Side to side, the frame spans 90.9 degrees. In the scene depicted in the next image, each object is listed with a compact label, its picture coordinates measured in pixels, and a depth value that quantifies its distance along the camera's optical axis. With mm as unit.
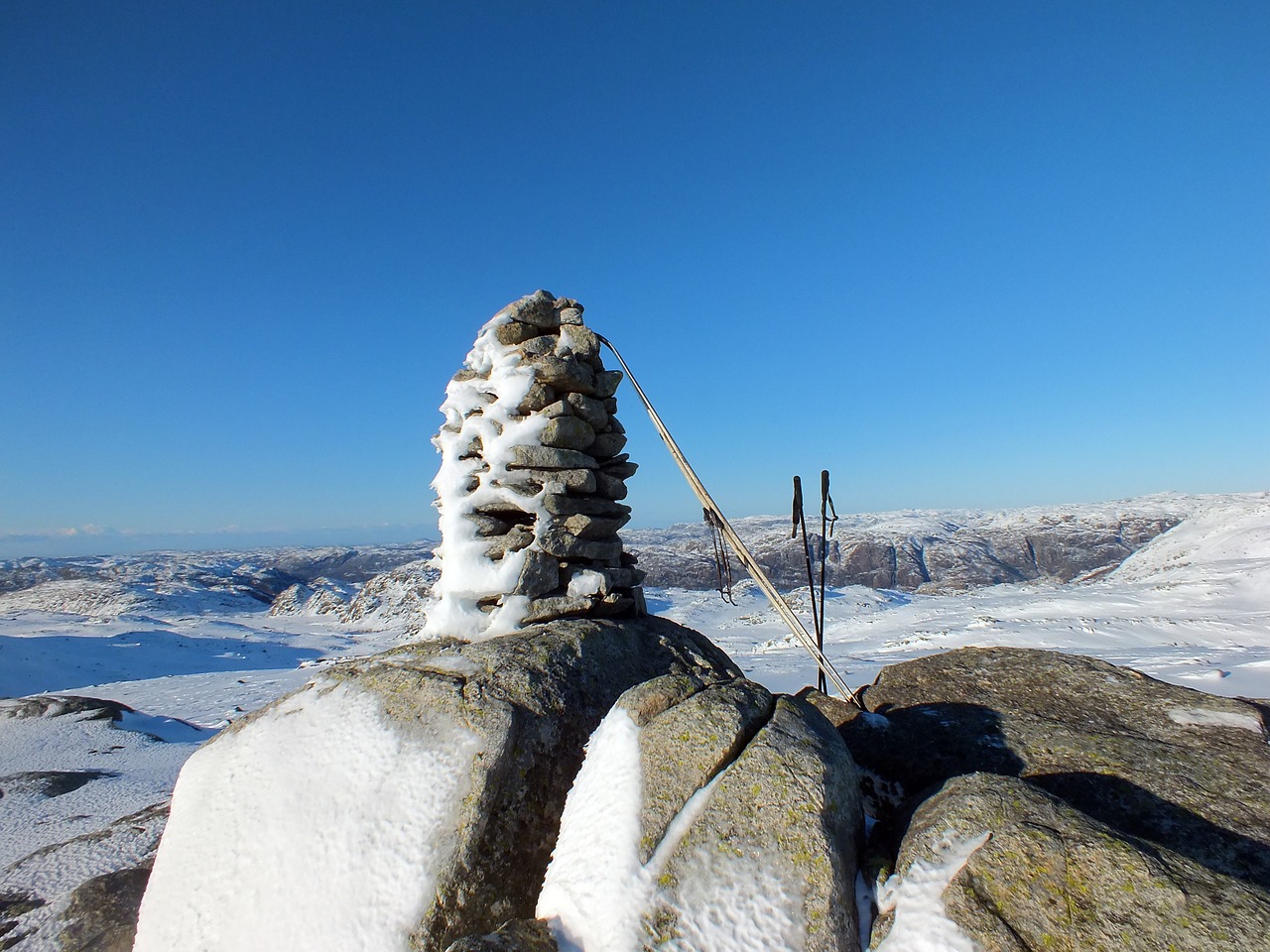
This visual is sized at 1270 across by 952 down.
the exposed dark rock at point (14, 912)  5449
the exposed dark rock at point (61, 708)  16438
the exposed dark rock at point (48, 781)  10438
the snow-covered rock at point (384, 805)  4039
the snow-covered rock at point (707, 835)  3271
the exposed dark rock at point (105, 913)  5328
